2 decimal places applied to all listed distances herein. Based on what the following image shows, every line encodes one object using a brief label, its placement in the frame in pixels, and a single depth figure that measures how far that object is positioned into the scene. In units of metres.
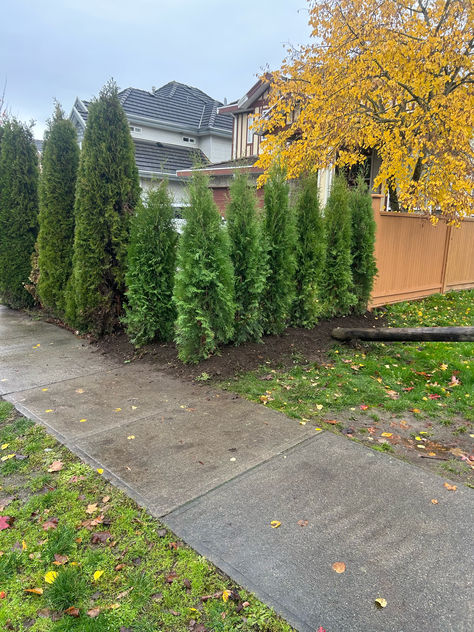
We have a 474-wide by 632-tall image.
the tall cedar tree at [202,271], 4.77
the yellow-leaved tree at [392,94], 7.52
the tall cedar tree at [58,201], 6.89
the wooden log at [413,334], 4.64
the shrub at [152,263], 5.38
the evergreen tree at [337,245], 6.61
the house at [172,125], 18.67
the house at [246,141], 12.50
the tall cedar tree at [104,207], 5.65
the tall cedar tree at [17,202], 8.05
